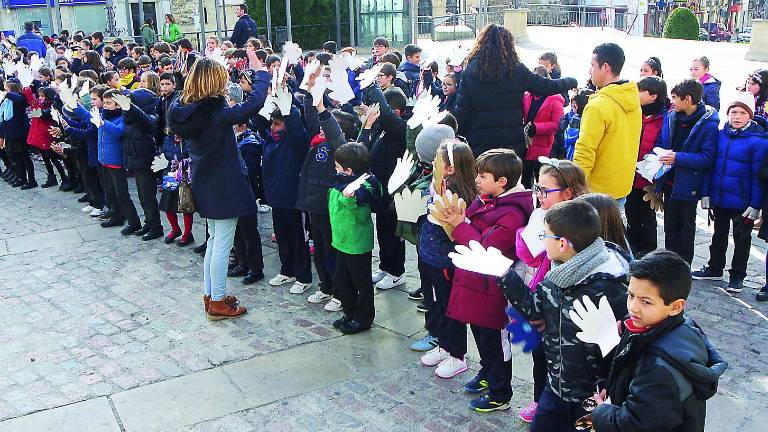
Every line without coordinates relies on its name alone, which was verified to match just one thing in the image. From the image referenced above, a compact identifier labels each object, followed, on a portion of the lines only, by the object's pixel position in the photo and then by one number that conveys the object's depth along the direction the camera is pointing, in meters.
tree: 24.69
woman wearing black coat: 5.74
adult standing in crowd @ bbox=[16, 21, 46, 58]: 17.61
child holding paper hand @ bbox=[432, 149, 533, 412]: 3.88
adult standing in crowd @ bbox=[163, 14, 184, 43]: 20.08
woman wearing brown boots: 5.28
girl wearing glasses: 3.67
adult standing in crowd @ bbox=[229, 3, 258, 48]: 15.69
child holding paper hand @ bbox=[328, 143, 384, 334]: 5.18
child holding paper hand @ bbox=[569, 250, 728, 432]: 2.50
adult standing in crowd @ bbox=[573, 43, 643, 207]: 5.05
